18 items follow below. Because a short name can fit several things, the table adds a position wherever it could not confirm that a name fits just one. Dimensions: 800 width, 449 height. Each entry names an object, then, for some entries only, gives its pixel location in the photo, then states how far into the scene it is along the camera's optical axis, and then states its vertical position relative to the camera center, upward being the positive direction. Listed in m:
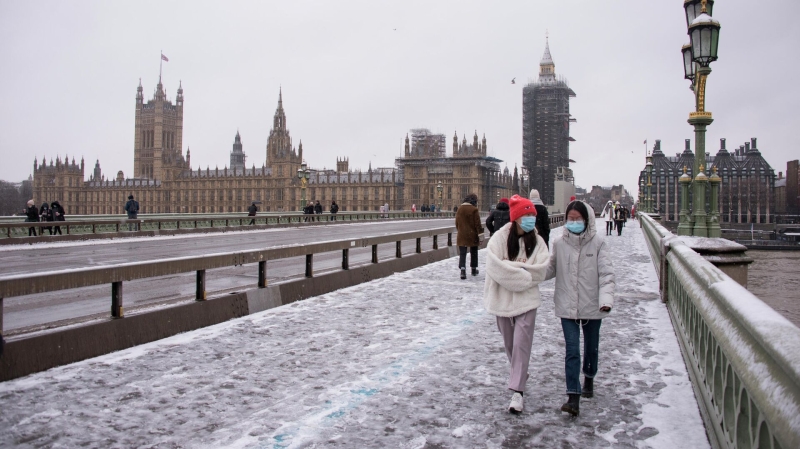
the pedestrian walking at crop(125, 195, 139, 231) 30.60 +0.47
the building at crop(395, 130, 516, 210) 118.31 +8.47
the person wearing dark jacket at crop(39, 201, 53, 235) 28.50 +0.19
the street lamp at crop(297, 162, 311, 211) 45.50 +3.26
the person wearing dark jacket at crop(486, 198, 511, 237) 12.76 +0.10
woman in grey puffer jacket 5.27 -0.49
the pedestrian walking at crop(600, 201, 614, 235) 33.36 +0.17
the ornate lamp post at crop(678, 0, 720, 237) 10.98 +2.86
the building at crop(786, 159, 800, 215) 109.69 +5.88
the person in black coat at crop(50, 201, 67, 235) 28.78 +0.29
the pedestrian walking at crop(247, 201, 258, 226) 39.67 +0.53
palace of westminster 120.69 +8.51
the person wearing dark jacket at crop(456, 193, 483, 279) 13.88 -0.15
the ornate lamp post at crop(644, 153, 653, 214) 45.48 +2.43
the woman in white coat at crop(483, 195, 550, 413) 5.28 -0.53
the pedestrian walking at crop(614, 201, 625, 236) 33.53 +0.18
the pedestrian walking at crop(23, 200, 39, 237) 26.80 +0.18
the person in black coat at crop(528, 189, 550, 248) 12.44 -0.02
